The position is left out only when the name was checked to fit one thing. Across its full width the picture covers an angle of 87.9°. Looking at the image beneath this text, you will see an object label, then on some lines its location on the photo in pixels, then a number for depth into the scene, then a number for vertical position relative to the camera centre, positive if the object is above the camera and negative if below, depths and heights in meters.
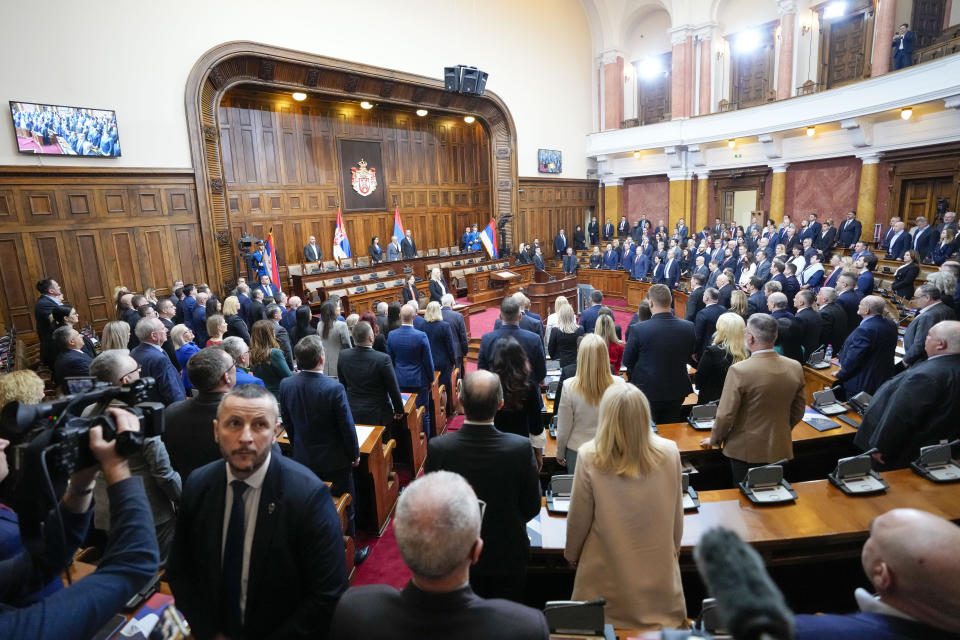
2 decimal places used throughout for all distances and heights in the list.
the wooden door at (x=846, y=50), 12.09 +3.97
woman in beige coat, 1.74 -1.02
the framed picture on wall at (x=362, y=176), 12.77 +1.52
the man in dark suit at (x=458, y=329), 5.55 -1.12
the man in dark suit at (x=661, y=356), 3.56 -0.96
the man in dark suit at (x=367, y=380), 3.58 -1.04
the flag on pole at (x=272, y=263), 9.58 -0.46
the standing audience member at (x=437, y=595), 1.07 -0.80
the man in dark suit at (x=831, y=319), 5.12 -1.07
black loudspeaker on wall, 10.56 +3.22
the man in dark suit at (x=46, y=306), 5.48 -0.64
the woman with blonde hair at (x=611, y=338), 3.82 -0.88
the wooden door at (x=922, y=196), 10.41 +0.28
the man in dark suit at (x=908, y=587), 1.03 -0.79
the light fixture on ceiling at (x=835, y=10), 12.12 +4.92
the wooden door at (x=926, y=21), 10.56 +3.97
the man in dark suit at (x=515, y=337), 3.56 -0.81
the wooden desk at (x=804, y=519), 2.22 -1.40
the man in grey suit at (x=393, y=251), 12.57 -0.44
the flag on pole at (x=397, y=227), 12.64 +0.16
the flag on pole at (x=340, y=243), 11.73 -0.16
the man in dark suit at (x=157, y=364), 3.27 -0.78
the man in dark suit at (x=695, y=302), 6.35 -1.04
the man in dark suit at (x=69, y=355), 3.78 -0.80
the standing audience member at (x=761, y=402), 2.69 -1.00
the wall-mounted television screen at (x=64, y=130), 7.02 +1.73
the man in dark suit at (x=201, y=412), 2.26 -0.77
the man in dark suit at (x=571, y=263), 13.83 -1.03
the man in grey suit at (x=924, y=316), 4.03 -0.86
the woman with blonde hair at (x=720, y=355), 3.50 -0.97
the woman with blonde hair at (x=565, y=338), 4.27 -0.96
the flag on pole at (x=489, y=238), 13.57 -0.24
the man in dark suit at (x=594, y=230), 17.16 -0.20
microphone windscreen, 0.50 -0.38
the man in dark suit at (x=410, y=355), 4.39 -1.07
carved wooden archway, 8.84 +3.15
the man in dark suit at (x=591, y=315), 4.96 -0.89
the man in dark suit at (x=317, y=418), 2.78 -1.01
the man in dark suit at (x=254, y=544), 1.49 -0.91
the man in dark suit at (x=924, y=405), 2.66 -1.04
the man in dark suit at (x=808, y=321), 4.74 -1.00
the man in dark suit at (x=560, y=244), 15.84 -0.57
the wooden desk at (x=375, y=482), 3.41 -1.74
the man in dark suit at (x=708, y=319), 4.88 -0.98
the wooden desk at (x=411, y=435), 4.20 -1.73
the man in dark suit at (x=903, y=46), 10.28 +3.36
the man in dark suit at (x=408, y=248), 12.94 -0.38
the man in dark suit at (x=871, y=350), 3.89 -1.08
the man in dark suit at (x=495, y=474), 1.95 -0.94
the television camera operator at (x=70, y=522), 1.03 -0.65
